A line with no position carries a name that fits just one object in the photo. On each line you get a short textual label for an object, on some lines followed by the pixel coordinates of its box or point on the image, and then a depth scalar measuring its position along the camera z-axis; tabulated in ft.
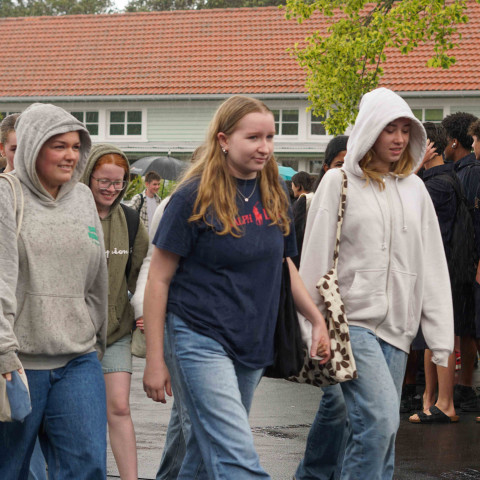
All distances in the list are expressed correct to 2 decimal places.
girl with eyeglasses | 25.09
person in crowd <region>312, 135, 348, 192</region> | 33.04
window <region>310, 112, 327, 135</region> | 162.10
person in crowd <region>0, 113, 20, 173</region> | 27.38
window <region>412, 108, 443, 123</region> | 153.29
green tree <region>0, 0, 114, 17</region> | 289.84
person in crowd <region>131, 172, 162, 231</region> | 79.29
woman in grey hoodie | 19.36
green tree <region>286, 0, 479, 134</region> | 71.07
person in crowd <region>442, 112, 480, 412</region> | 38.76
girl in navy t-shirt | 19.12
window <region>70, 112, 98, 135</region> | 171.50
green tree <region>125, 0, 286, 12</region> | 259.67
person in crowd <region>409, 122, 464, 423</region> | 37.02
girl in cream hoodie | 21.82
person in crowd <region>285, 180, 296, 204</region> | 60.30
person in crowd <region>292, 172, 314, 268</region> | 32.06
